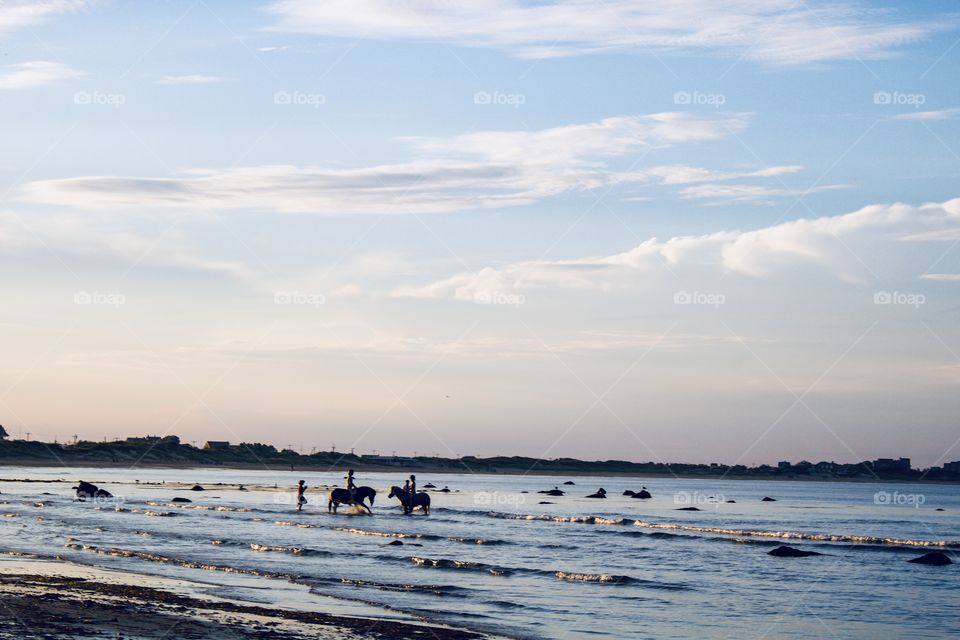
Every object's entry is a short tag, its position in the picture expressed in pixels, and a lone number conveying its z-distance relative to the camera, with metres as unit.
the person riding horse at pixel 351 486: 61.66
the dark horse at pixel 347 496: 61.69
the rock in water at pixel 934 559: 41.99
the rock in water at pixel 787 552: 43.00
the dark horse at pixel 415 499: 62.78
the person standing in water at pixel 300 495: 63.62
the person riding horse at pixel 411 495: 63.25
